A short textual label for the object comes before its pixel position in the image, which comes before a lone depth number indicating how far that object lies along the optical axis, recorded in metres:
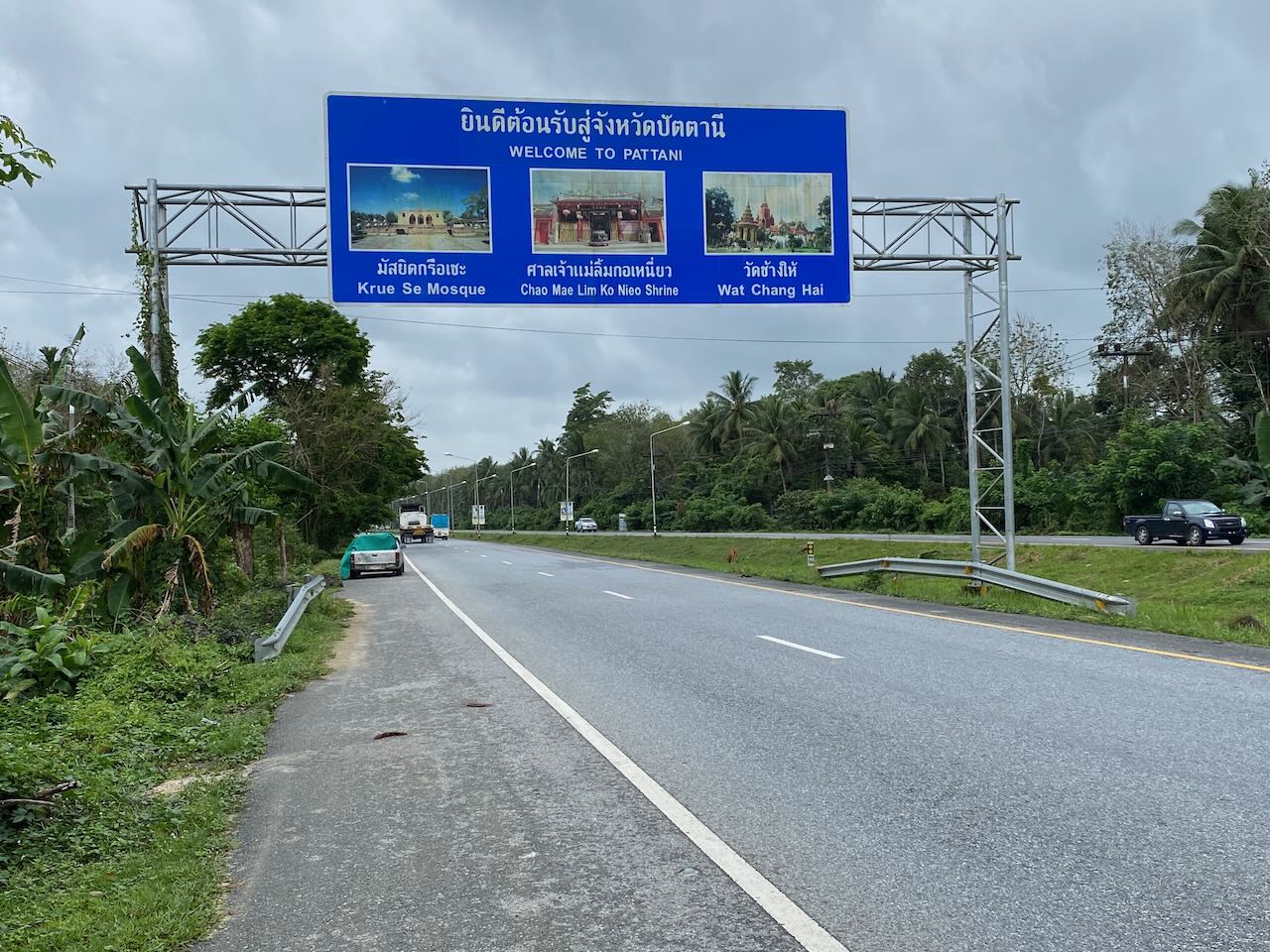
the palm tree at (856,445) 82.56
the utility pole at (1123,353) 57.81
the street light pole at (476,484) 160.62
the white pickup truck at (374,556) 34.62
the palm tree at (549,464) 126.79
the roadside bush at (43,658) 9.81
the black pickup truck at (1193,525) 31.45
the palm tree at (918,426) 77.63
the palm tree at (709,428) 94.25
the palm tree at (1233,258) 47.72
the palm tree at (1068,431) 68.94
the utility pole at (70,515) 17.71
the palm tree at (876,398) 85.56
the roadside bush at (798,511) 74.06
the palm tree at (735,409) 91.31
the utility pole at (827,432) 80.56
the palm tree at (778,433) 84.25
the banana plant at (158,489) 14.24
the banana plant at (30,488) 12.73
